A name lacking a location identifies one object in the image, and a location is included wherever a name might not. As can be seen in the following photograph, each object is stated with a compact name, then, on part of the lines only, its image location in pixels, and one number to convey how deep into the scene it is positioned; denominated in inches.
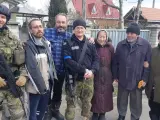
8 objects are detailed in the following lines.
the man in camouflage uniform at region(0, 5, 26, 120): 67.4
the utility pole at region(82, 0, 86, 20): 282.0
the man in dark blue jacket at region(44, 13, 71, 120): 90.1
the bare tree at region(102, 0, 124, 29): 304.8
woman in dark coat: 92.5
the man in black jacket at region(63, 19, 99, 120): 84.6
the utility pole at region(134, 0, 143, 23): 311.0
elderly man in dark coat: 89.6
